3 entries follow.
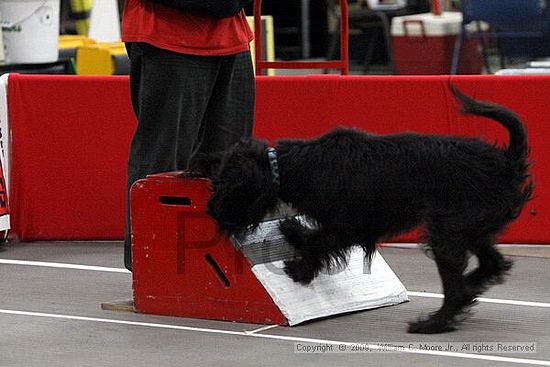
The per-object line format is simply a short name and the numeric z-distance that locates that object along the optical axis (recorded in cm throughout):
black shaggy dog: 962
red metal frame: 1445
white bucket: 1991
